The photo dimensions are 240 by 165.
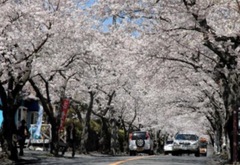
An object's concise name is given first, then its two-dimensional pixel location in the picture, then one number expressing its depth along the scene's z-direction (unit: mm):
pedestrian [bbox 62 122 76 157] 26017
